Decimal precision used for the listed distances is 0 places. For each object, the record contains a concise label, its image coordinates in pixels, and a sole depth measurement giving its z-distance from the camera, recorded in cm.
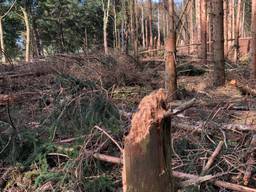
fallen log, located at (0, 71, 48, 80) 566
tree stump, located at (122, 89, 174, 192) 178
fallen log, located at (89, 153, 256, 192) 261
